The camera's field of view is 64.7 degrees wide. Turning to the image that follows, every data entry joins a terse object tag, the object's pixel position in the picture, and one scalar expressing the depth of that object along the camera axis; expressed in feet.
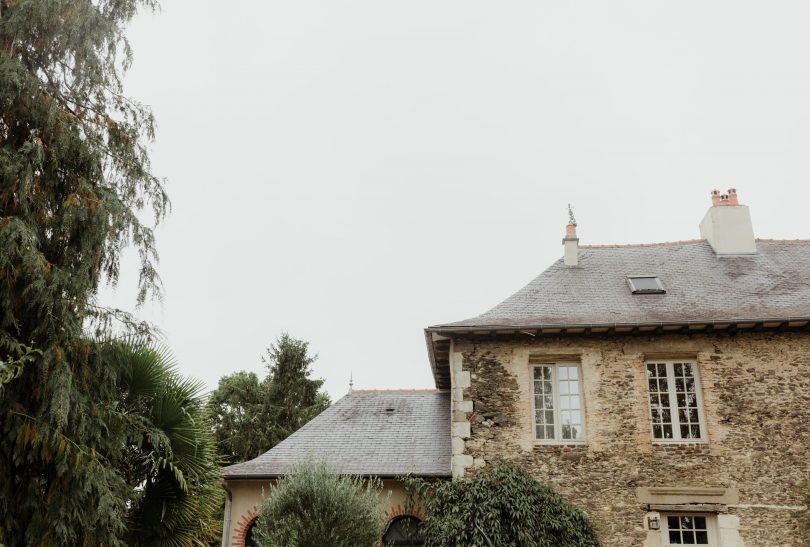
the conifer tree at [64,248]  24.86
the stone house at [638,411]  33.91
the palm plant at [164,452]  27.68
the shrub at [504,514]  32.86
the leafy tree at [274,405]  82.23
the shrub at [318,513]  31.76
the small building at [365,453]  38.96
